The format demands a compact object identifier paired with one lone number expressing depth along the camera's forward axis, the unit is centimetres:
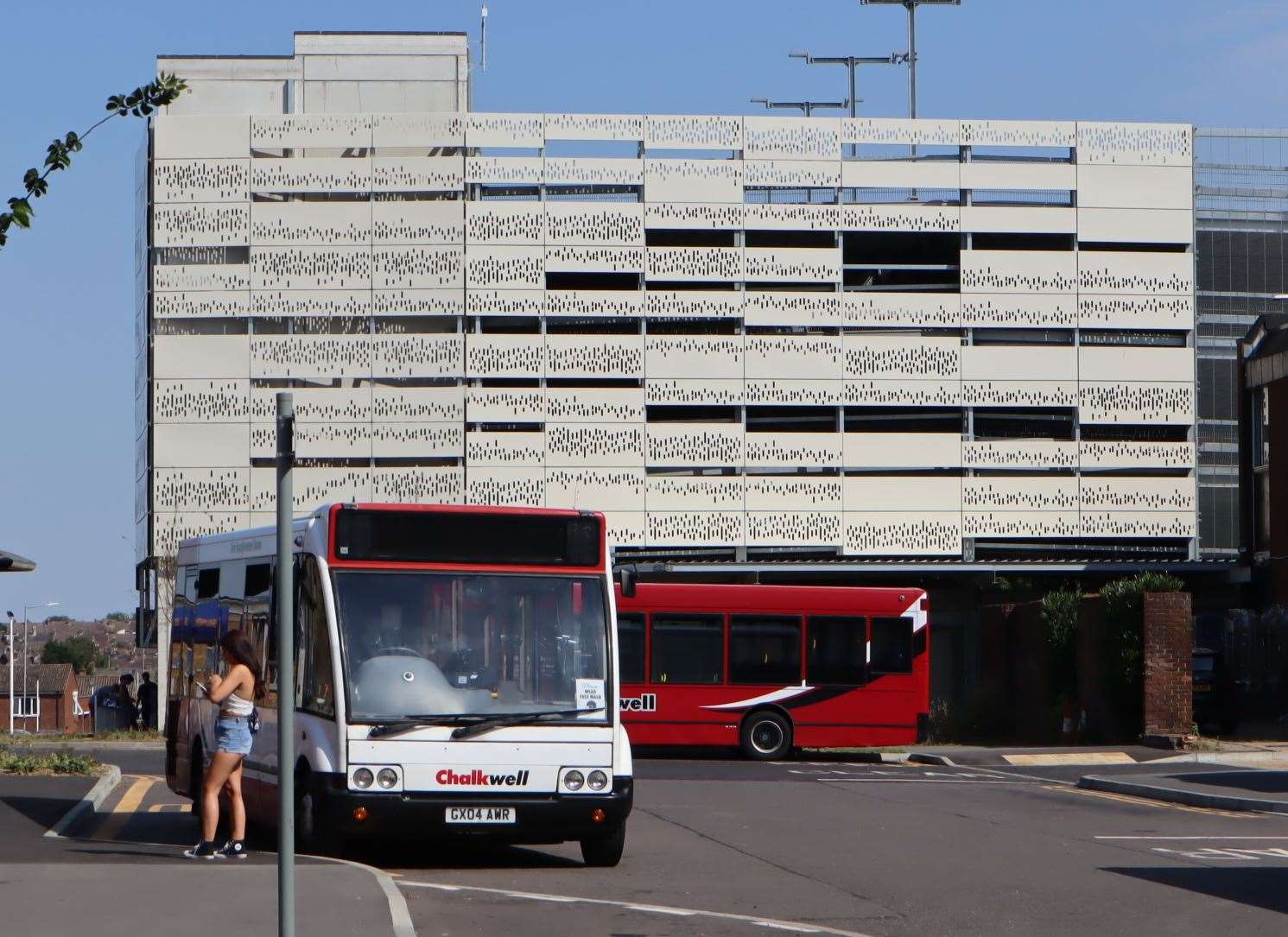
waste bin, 4762
